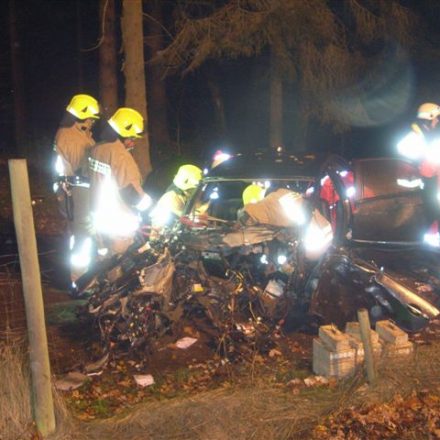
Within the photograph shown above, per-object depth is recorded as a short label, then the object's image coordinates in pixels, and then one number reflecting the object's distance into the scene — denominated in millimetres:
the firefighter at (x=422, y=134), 7871
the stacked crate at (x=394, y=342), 4863
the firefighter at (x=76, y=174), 7199
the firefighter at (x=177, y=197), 7352
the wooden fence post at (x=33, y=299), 3562
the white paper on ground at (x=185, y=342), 5785
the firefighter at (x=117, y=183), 6730
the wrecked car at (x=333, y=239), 5949
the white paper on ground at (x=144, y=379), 5043
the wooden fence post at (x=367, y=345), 4418
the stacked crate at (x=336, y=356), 4785
